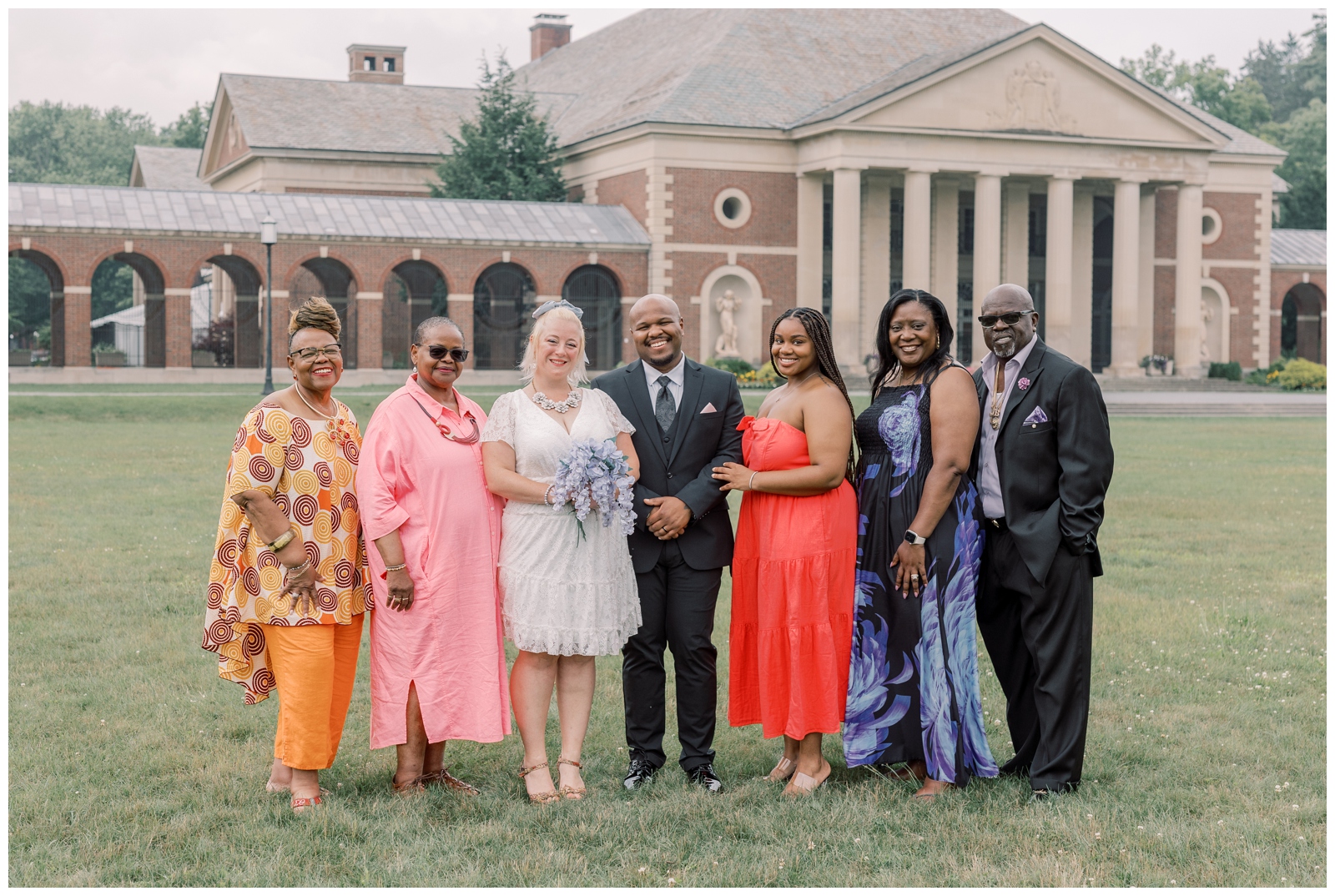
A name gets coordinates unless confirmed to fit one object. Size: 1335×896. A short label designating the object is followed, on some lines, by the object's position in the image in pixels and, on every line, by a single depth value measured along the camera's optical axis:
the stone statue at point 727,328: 43.12
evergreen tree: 46.75
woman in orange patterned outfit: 5.54
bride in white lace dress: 5.79
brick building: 42.78
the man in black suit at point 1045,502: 5.72
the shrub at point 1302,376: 42.12
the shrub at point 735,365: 40.03
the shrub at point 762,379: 38.25
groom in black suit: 6.05
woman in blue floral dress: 5.82
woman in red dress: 5.93
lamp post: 29.23
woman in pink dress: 5.66
